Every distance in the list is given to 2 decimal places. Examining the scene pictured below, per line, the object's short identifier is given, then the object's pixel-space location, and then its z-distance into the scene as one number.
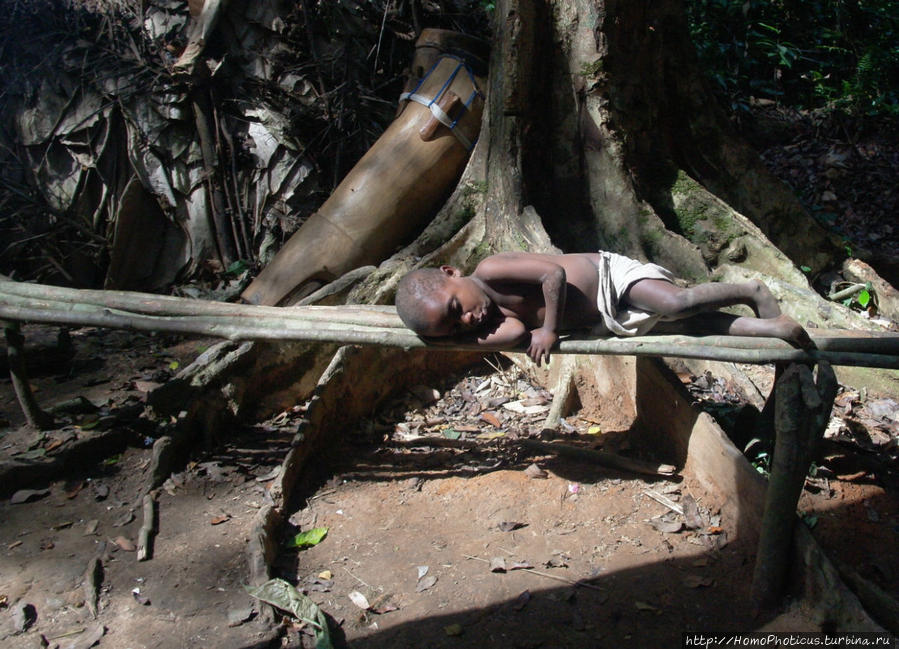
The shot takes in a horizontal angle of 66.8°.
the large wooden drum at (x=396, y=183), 5.28
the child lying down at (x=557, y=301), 2.99
